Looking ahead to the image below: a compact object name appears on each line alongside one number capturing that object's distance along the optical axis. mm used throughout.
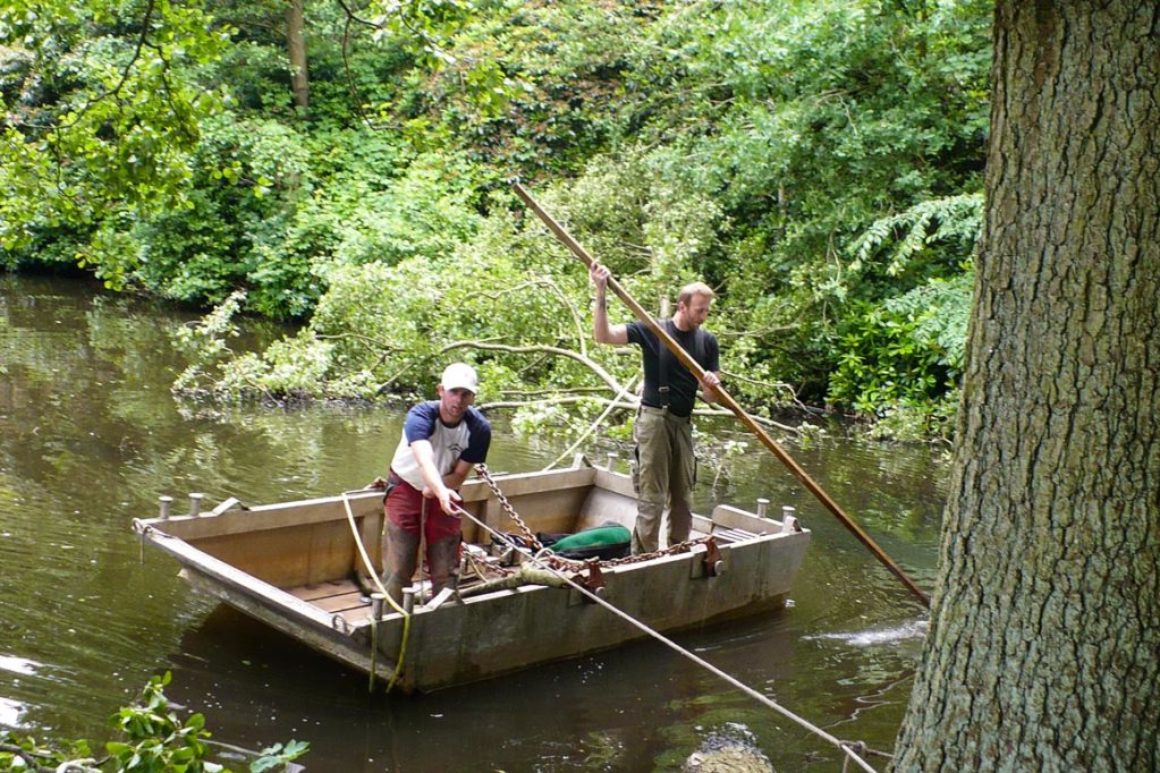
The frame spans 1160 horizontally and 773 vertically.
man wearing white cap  6684
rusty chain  7180
